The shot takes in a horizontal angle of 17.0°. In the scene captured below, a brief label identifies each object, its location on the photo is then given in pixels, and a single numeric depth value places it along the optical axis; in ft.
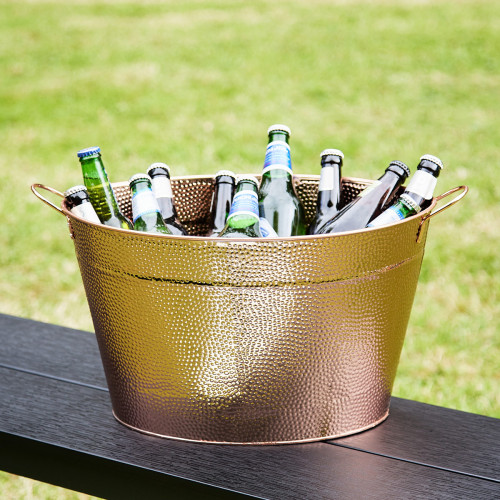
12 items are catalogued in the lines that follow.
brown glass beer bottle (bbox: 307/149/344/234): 6.81
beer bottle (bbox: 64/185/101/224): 6.57
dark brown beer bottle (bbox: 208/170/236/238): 6.88
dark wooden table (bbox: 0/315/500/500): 6.26
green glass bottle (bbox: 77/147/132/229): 6.79
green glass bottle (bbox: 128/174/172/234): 6.64
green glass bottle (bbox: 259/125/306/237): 6.89
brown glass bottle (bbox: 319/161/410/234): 6.78
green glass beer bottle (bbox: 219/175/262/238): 6.46
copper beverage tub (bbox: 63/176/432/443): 6.15
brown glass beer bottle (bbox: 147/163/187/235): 6.80
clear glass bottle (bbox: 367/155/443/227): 6.52
